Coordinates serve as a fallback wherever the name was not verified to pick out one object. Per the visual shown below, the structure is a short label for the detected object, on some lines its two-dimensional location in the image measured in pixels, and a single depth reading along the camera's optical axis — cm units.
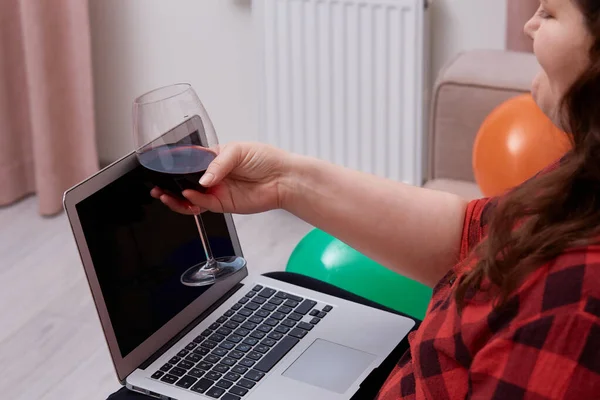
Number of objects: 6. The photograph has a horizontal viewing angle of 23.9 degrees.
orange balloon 224
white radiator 285
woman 140
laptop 171
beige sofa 245
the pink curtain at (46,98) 307
